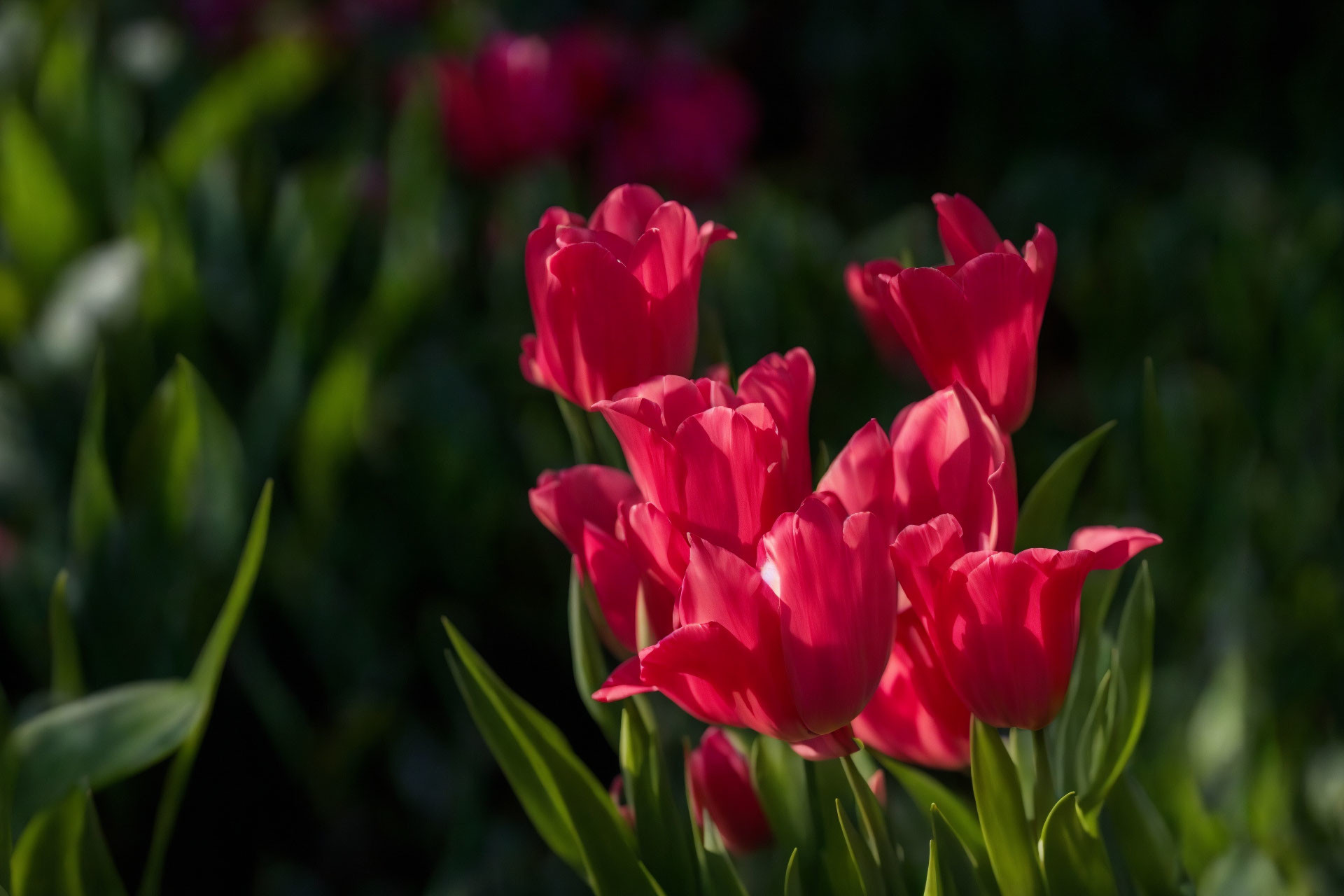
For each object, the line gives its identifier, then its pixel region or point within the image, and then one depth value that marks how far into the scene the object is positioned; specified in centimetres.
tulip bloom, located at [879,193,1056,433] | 112
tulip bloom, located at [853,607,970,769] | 114
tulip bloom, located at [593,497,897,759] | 109
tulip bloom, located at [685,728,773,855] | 120
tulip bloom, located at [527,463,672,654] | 114
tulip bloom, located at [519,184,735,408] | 114
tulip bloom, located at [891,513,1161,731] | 109
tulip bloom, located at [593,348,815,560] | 110
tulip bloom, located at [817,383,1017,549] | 111
